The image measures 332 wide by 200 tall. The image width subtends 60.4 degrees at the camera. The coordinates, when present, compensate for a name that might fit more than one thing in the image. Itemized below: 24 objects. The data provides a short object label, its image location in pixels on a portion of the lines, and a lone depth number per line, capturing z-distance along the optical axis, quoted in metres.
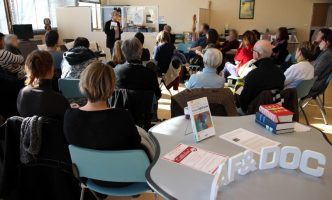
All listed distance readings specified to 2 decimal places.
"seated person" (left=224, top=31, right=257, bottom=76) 4.11
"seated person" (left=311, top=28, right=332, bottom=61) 4.24
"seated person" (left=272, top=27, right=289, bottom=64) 5.58
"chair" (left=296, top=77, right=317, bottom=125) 3.20
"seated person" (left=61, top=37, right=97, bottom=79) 3.04
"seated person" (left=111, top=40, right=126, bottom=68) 3.38
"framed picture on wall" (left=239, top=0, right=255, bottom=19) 8.69
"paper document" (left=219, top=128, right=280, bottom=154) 1.50
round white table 1.11
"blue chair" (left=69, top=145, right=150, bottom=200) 1.39
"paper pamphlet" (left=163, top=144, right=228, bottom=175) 1.31
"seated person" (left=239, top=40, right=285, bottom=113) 2.63
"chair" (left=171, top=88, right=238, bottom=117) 2.28
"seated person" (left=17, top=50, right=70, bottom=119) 1.79
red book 1.64
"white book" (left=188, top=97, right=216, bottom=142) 1.53
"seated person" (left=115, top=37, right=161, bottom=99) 2.72
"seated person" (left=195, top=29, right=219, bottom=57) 5.16
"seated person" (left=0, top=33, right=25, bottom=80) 3.15
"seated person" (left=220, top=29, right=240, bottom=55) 5.79
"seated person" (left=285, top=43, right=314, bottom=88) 3.31
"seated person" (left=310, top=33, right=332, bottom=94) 3.77
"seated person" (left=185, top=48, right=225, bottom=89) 2.62
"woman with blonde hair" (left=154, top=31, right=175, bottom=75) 4.31
